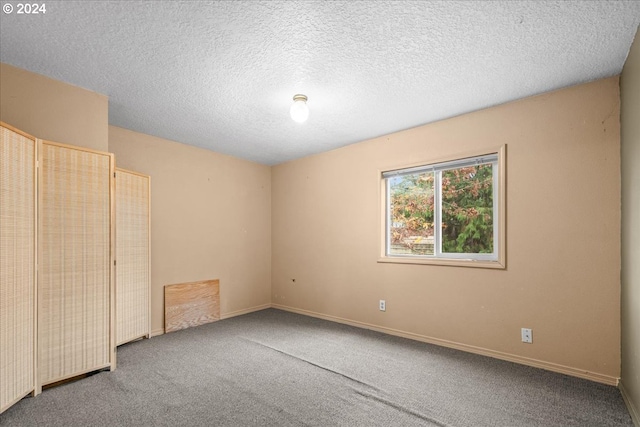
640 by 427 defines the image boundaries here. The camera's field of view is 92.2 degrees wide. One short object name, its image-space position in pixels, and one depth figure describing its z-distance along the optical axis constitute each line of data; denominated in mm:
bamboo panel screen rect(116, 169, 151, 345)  3113
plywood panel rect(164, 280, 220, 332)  3744
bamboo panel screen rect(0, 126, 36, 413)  1916
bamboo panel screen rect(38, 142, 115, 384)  2248
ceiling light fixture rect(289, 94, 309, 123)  2629
